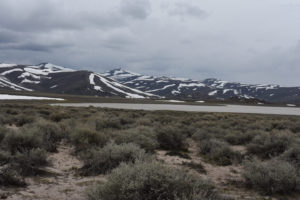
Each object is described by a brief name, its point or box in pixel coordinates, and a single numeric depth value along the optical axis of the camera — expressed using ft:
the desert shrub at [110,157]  28.73
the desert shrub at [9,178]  23.68
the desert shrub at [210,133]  53.24
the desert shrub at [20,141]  33.81
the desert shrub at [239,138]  53.60
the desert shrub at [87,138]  40.33
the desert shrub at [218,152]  37.49
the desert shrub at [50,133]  40.36
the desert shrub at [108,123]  60.87
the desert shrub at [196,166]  32.48
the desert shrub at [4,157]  27.76
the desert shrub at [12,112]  94.73
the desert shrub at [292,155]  33.60
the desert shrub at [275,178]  24.94
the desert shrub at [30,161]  27.67
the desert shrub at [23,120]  63.82
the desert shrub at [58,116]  76.28
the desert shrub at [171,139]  47.23
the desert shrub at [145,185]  16.61
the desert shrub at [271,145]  42.27
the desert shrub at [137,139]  39.14
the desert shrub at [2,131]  38.22
